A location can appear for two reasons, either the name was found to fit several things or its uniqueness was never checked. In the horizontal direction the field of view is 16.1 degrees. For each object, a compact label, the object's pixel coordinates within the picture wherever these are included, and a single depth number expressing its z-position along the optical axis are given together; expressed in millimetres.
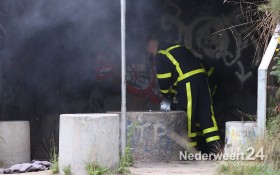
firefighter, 15228
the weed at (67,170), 11428
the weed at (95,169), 11138
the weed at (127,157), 11870
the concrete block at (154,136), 14623
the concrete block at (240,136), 11586
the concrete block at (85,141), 11297
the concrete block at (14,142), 15517
